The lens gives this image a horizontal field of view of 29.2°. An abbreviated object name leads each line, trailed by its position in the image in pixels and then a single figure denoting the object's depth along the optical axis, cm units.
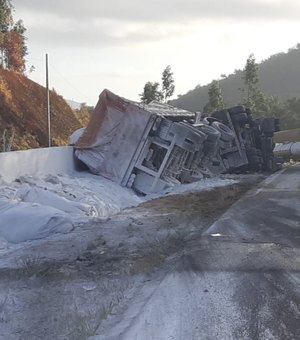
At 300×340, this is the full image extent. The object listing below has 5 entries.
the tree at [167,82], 5156
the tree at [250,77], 5088
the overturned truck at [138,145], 1680
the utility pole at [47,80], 3219
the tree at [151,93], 5097
